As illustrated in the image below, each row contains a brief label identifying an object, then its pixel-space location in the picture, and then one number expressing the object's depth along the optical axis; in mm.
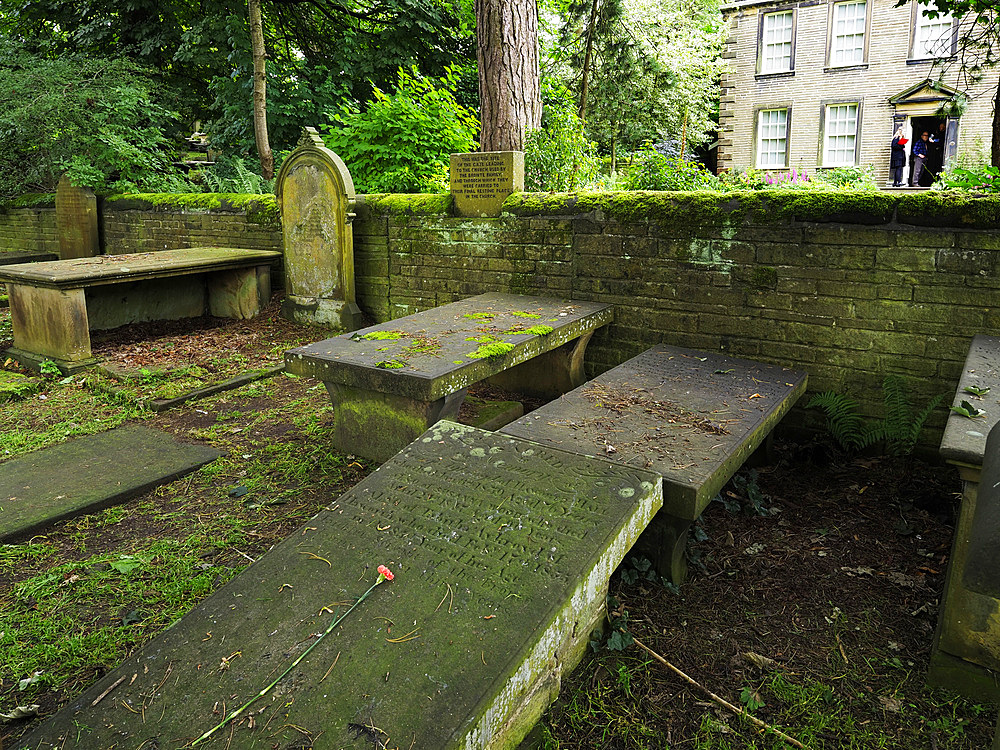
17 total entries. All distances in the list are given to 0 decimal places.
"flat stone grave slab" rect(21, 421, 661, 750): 1785
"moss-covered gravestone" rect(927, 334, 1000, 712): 2350
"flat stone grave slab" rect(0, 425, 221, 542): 3475
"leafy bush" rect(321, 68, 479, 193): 8805
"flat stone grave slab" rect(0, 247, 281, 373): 5859
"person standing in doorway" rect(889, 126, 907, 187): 18578
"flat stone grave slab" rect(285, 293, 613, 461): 3793
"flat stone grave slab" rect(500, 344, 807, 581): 2906
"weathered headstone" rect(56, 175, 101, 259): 9375
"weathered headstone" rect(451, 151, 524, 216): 5793
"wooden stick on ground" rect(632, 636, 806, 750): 2240
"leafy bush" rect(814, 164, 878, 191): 11211
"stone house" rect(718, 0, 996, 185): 18797
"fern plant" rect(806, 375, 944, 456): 4133
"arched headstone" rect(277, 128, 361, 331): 6602
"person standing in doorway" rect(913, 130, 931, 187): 18473
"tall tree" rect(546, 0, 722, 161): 13656
